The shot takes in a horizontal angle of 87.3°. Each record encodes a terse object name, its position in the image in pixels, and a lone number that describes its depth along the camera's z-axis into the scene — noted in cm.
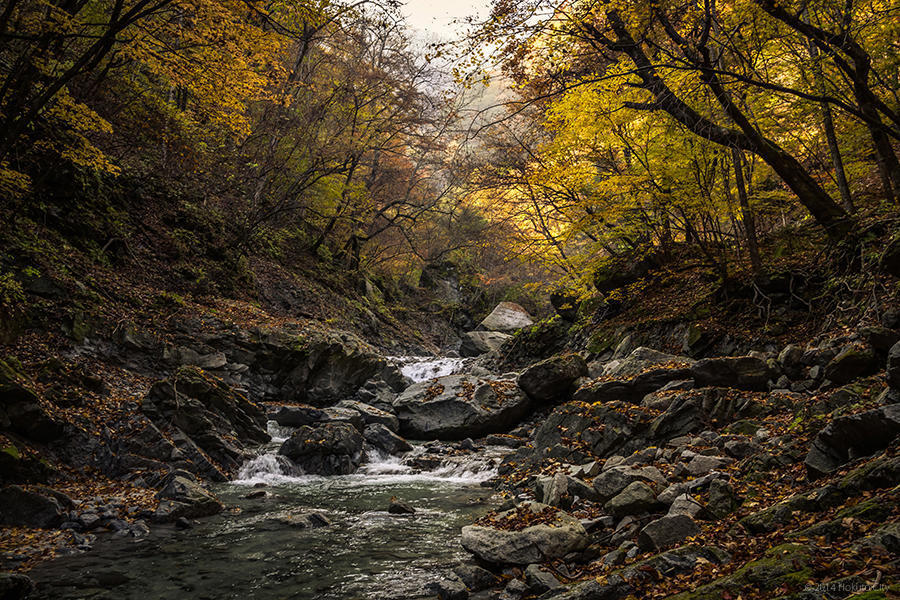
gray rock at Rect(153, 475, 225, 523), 599
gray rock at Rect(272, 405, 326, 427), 1162
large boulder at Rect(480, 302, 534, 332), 2648
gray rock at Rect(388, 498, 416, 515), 698
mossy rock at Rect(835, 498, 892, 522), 276
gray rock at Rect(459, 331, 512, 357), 2308
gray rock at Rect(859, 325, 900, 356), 555
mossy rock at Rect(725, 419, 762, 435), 624
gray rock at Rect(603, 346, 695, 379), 952
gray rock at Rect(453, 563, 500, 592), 427
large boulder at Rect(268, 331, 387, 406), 1305
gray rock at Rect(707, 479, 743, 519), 416
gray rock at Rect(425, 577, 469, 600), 411
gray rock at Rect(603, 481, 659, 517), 486
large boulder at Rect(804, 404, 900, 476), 355
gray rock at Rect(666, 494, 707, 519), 421
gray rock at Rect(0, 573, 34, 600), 383
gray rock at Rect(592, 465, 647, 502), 552
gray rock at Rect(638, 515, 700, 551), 392
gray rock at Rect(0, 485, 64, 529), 521
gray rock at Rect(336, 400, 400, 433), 1259
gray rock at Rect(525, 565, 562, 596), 394
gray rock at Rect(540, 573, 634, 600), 333
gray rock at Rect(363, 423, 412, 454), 1088
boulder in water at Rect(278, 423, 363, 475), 934
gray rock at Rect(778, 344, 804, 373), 746
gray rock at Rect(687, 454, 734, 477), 537
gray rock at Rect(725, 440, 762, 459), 552
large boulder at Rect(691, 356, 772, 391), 768
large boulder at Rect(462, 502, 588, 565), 452
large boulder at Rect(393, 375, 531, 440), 1229
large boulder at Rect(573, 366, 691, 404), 880
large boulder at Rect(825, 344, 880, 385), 575
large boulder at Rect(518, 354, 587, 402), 1222
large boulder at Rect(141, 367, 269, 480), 829
